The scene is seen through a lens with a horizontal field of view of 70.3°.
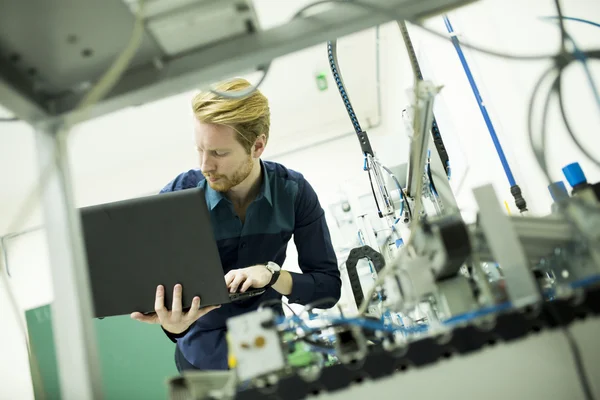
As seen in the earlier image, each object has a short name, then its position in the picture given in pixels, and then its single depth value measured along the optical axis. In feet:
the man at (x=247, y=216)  4.62
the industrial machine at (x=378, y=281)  1.78
